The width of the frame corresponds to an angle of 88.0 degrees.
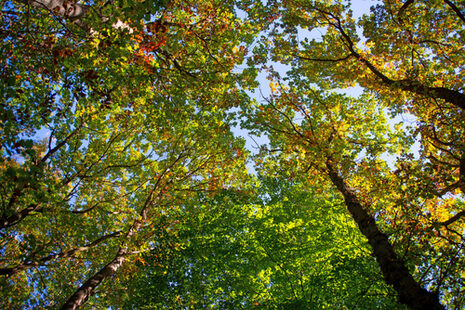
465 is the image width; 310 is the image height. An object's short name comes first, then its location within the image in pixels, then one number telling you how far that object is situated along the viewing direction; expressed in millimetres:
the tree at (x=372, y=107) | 5945
